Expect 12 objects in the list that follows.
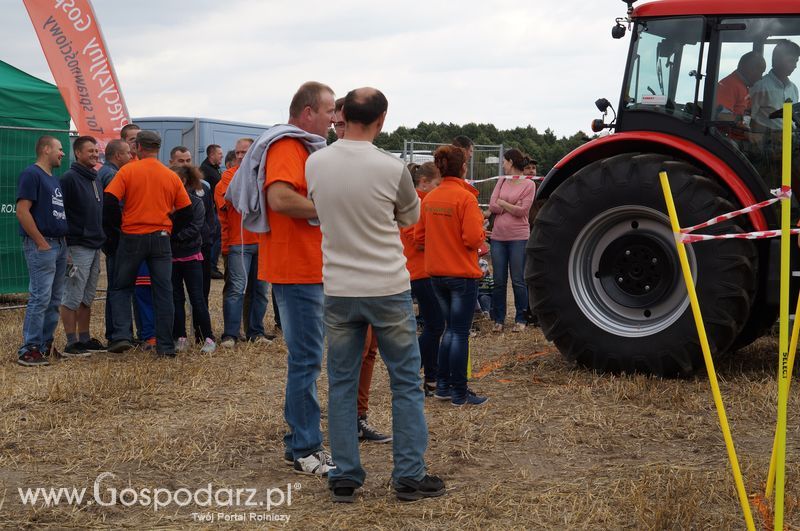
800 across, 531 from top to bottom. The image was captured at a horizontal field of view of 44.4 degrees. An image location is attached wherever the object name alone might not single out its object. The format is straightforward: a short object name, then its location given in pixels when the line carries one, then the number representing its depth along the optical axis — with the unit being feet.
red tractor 20.74
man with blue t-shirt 24.35
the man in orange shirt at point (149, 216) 24.93
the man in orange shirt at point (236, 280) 27.22
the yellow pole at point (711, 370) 11.36
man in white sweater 13.30
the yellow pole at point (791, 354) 12.32
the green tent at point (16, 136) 33.68
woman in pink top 30.09
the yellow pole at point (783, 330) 11.29
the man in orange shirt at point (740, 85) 21.36
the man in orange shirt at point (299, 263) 14.35
